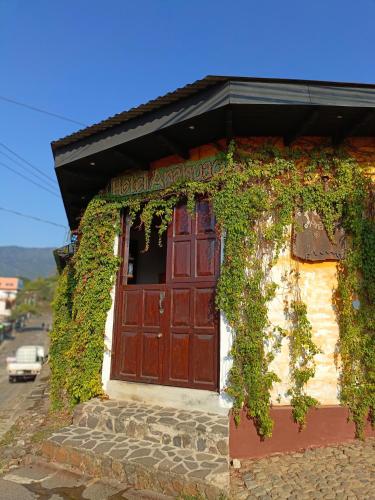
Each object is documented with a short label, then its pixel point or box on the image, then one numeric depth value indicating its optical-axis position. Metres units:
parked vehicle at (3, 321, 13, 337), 65.40
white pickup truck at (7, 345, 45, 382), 26.92
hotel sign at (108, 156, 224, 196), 5.50
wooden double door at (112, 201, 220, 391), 5.23
